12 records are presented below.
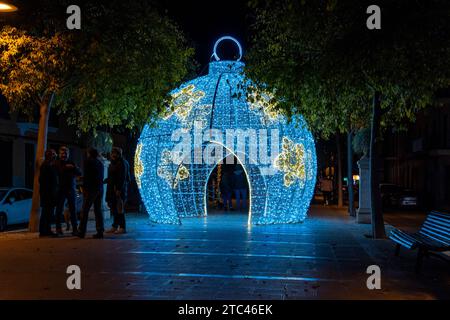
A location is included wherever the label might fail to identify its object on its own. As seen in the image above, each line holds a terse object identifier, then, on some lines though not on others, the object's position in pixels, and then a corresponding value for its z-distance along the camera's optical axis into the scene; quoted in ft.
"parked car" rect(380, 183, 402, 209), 101.54
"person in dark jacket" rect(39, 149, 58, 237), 41.19
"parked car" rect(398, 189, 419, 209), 98.32
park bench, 28.76
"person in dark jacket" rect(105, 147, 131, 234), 43.88
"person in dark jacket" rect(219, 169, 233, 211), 71.79
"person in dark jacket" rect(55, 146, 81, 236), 42.29
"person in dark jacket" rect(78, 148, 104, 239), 40.88
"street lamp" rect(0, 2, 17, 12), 28.66
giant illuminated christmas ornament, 51.31
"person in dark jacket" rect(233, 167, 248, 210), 73.32
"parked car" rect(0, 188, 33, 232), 52.60
